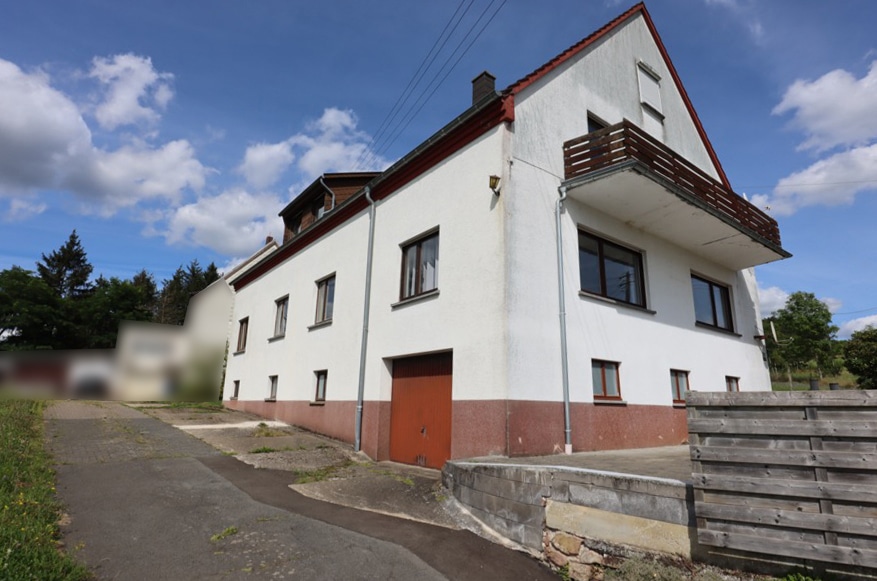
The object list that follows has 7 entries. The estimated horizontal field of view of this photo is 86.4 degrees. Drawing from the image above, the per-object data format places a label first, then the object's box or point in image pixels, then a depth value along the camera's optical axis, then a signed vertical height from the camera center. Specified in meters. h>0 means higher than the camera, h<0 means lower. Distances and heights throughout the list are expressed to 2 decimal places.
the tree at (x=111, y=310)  40.00 +6.76
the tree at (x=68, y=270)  54.28 +13.66
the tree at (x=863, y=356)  20.59 +2.17
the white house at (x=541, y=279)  8.17 +2.56
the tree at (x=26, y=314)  36.66 +5.57
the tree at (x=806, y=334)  38.19 +5.79
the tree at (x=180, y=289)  59.09 +12.67
